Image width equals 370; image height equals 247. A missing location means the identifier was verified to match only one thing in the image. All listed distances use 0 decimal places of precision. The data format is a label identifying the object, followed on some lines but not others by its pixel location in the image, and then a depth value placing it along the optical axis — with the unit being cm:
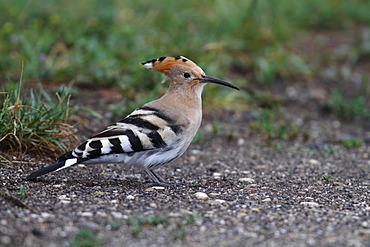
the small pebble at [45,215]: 726
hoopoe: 877
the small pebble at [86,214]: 737
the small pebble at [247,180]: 995
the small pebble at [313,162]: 1152
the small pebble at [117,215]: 737
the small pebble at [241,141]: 1259
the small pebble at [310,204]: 832
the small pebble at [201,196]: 850
